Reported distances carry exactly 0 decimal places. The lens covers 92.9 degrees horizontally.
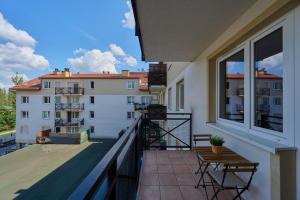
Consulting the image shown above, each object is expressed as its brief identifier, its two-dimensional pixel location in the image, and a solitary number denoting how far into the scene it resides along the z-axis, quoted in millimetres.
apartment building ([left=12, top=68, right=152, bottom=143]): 16044
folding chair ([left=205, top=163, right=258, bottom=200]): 1376
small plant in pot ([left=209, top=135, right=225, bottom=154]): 1824
